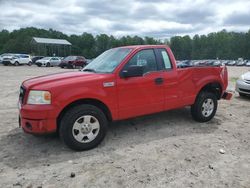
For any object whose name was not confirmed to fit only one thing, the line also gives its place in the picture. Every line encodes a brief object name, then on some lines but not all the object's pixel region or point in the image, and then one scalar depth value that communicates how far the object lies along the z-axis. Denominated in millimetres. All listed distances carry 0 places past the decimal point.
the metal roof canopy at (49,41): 55267
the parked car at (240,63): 52770
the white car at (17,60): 29322
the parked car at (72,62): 24651
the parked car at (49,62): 29090
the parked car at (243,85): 6921
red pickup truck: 3185
